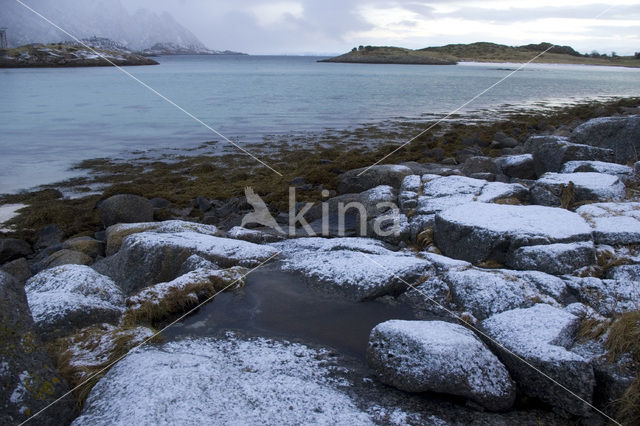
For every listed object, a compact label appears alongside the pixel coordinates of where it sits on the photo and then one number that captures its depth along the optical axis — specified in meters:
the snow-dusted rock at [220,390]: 3.65
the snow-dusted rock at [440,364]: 4.02
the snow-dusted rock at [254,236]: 8.52
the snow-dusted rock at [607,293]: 5.13
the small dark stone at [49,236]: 10.34
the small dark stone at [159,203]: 12.50
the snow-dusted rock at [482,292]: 5.35
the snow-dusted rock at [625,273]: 5.62
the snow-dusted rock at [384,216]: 8.07
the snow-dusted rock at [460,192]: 8.42
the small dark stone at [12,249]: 9.41
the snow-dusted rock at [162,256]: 6.69
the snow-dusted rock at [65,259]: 8.13
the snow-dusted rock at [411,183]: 9.81
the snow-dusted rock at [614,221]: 6.39
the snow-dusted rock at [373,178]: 11.35
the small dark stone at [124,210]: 10.83
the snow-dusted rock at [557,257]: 6.01
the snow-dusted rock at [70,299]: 4.93
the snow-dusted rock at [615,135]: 11.09
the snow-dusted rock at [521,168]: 11.38
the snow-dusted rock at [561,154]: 10.70
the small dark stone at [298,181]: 13.77
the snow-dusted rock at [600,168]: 9.22
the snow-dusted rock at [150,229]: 8.40
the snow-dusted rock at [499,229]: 6.52
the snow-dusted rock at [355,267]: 6.06
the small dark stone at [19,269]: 8.17
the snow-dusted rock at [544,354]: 3.99
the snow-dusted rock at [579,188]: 8.13
